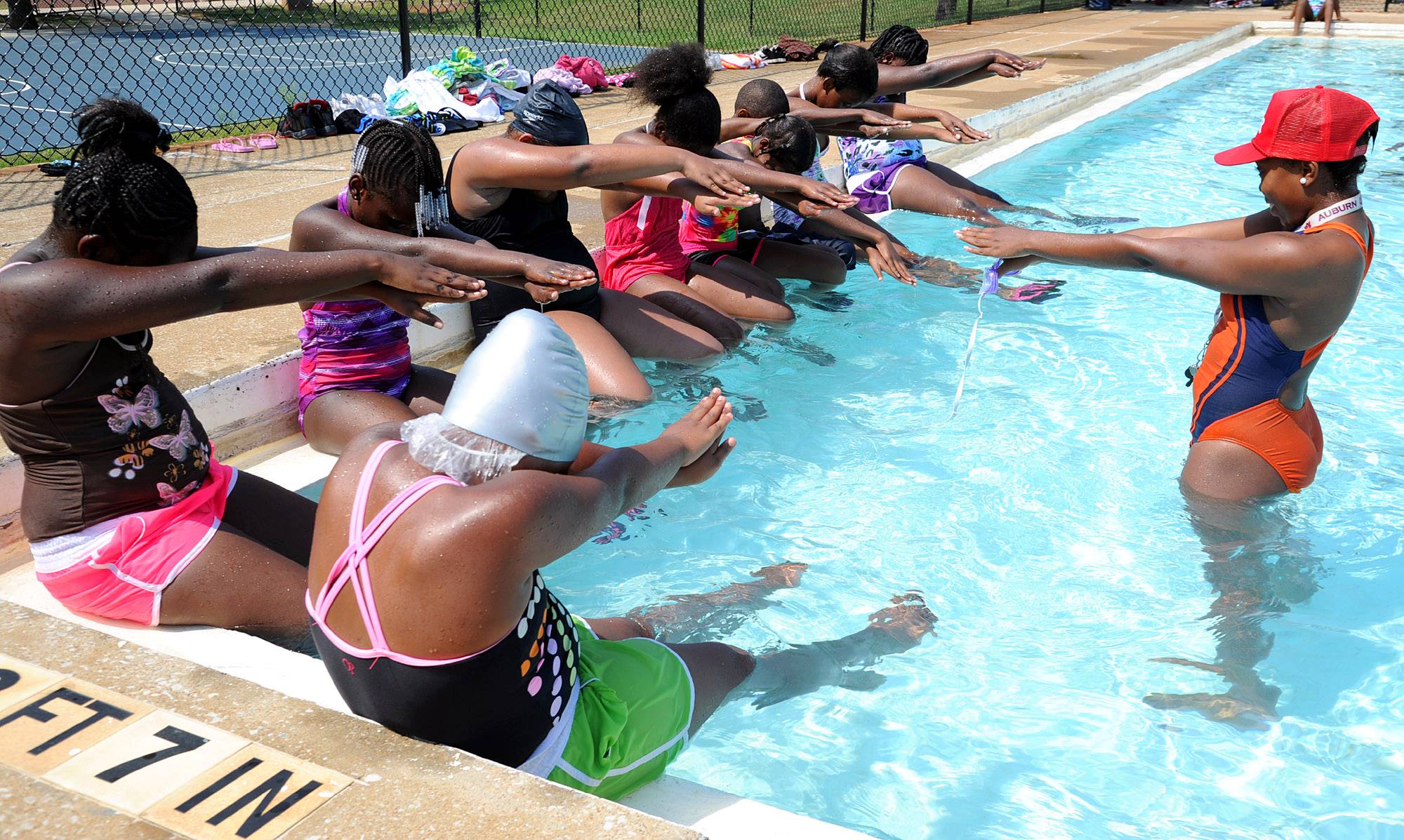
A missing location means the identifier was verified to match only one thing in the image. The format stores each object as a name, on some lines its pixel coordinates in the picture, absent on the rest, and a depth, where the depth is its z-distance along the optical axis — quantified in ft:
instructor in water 11.37
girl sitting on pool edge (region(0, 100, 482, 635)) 9.01
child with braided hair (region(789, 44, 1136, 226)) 23.68
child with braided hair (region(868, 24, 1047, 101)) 26.45
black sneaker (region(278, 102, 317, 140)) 33.27
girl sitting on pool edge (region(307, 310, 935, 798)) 7.26
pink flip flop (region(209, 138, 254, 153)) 31.65
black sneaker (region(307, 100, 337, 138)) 33.55
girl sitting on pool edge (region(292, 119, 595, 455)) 12.89
